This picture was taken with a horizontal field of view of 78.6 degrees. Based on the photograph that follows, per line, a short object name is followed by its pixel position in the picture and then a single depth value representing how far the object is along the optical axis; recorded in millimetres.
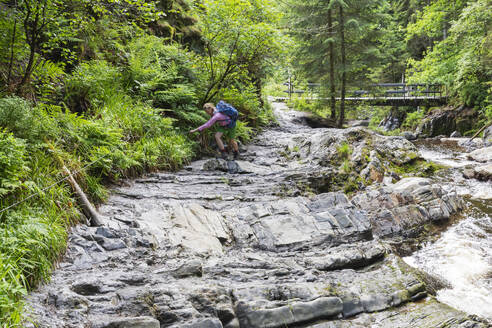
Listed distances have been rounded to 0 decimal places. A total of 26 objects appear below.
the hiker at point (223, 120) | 8219
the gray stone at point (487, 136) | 14711
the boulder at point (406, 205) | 5535
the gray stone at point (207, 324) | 2584
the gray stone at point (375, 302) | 3156
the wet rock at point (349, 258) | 3833
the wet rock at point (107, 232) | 3803
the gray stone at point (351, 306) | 3071
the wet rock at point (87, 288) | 2752
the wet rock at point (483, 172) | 8641
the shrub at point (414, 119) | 22875
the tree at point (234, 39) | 8461
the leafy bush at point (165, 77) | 8172
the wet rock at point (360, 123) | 26509
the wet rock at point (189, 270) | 3266
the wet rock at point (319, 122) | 17352
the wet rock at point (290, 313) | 2800
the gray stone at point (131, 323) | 2420
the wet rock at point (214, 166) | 7703
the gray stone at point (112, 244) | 3623
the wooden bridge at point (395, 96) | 18906
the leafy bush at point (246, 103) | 11086
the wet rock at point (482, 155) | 11159
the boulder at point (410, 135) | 19766
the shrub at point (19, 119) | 3812
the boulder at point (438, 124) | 20125
